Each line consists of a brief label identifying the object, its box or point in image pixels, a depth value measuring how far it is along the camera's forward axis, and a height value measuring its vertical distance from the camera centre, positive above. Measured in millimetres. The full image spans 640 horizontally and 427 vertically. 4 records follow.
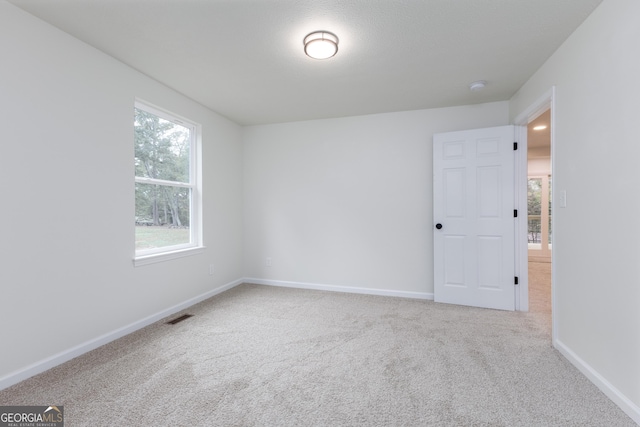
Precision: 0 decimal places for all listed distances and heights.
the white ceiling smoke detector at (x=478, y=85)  2993 +1313
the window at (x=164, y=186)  2959 +301
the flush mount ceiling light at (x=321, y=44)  2176 +1277
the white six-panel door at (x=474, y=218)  3346 -70
